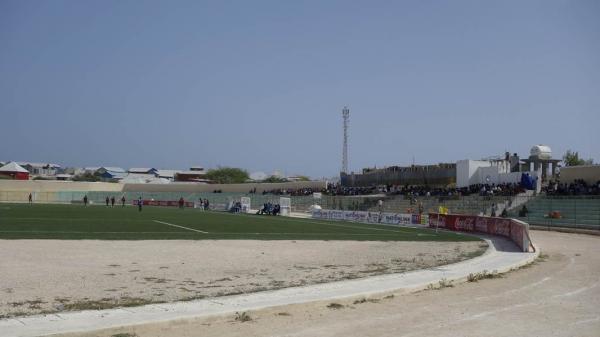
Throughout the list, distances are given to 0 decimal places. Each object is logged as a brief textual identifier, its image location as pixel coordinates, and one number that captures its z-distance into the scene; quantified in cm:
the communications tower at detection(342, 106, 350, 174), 10106
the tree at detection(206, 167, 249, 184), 17614
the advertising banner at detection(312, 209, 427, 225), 4926
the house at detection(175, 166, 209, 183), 19425
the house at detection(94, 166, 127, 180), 19395
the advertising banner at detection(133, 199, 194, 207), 9395
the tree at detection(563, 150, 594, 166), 10794
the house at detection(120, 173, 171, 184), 14535
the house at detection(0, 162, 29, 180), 13962
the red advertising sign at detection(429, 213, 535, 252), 2502
